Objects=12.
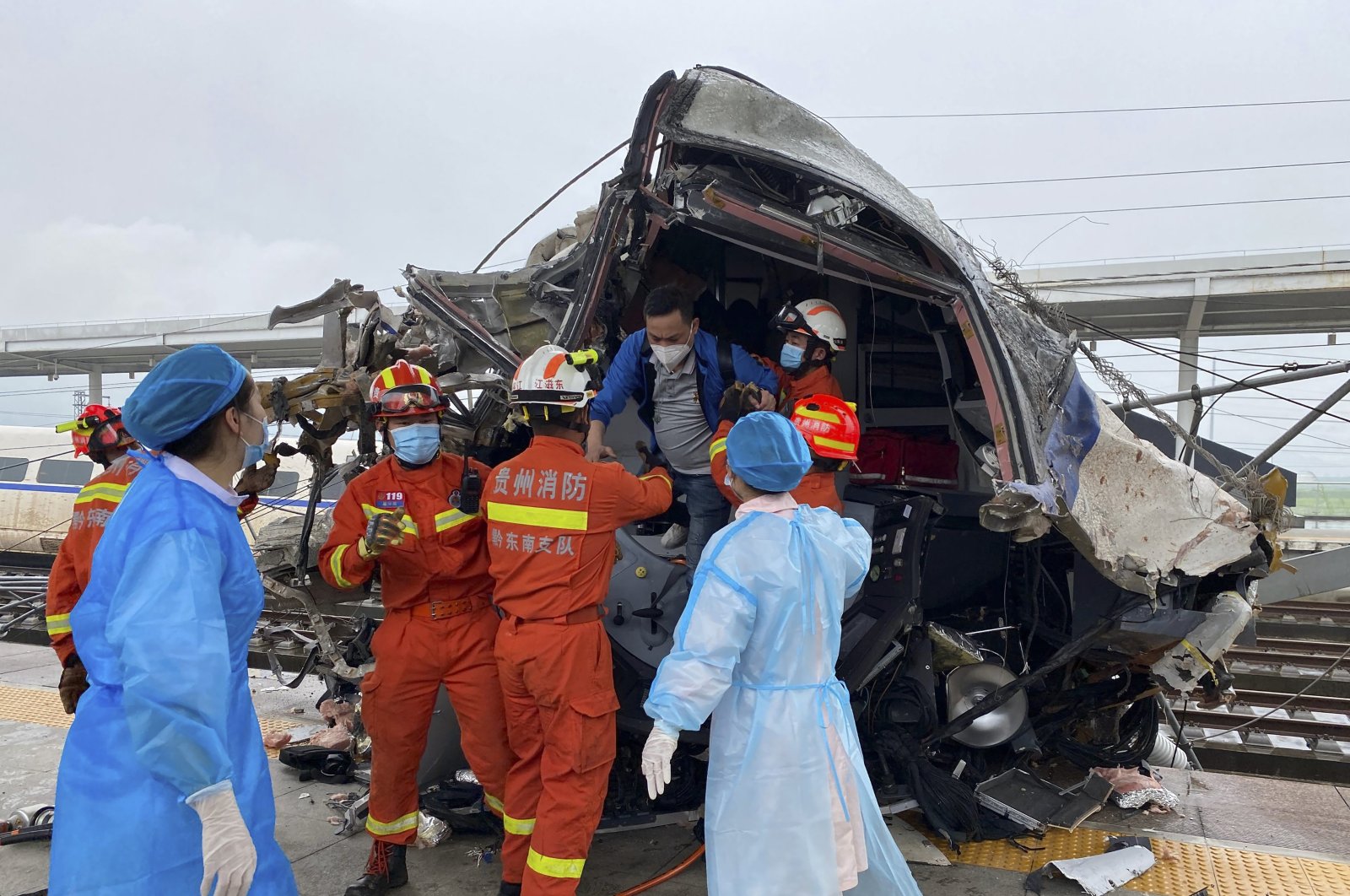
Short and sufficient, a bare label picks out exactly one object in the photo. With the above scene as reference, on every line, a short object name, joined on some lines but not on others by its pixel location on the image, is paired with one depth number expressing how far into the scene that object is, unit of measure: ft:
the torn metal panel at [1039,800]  14.56
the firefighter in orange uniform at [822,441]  12.48
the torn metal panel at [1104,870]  12.48
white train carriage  57.06
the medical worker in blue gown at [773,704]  9.32
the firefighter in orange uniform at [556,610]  11.28
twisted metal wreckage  12.36
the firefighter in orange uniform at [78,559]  13.70
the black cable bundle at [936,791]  14.24
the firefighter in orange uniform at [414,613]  12.42
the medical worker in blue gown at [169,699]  6.81
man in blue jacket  14.99
